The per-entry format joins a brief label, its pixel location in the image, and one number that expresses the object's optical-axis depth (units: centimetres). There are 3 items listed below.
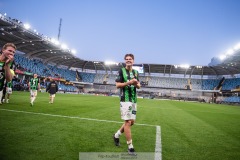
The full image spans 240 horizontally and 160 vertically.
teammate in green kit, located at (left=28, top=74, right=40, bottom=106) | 1314
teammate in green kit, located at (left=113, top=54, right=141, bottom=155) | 459
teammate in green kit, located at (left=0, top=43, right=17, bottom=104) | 344
